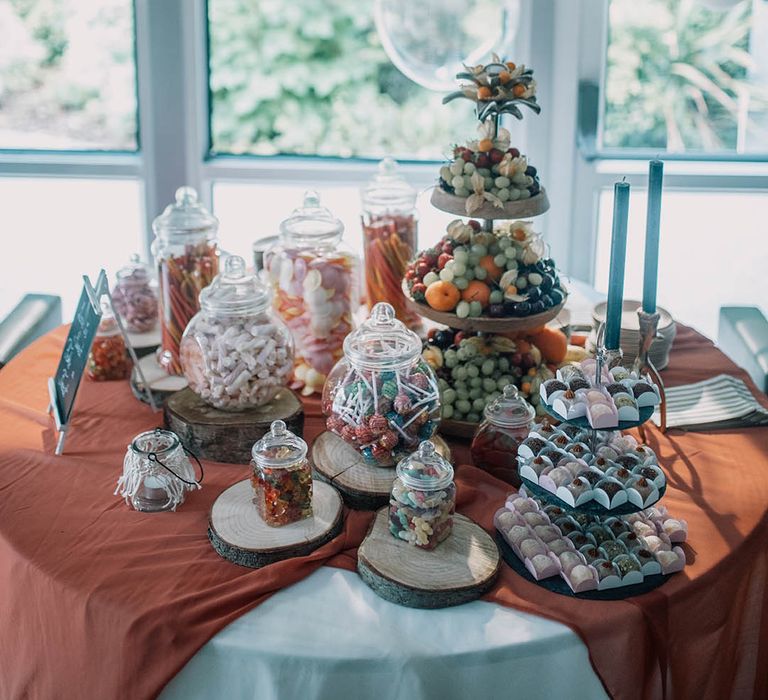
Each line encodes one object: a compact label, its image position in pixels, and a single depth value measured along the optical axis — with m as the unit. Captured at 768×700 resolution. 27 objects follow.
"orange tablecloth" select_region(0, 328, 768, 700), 1.48
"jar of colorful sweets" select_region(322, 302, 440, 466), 1.81
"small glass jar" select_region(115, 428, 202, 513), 1.77
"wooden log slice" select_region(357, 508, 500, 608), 1.51
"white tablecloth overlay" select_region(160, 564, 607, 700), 1.41
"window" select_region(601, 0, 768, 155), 4.03
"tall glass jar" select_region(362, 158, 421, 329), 2.43
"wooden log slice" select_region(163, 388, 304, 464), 1.96
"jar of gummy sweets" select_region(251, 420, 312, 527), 1.65
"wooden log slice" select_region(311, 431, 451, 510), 1.77
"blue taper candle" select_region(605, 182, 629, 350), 1.71
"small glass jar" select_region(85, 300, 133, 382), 2.32
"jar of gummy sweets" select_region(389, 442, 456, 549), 1.59
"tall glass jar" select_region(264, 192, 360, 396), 2.22
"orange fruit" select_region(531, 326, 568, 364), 2.17
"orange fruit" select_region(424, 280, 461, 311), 1.99
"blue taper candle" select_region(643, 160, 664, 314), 1.83
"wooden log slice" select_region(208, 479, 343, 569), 1.60
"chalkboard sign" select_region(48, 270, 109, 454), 2.00
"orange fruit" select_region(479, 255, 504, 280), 2.02
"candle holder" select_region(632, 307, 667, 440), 1.99
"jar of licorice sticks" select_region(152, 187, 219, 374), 2.27
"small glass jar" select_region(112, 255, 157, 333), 2.49
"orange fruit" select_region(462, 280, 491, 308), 1.99
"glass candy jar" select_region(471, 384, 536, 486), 1.88
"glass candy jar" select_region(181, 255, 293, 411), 1.97
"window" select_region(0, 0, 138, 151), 4.22
